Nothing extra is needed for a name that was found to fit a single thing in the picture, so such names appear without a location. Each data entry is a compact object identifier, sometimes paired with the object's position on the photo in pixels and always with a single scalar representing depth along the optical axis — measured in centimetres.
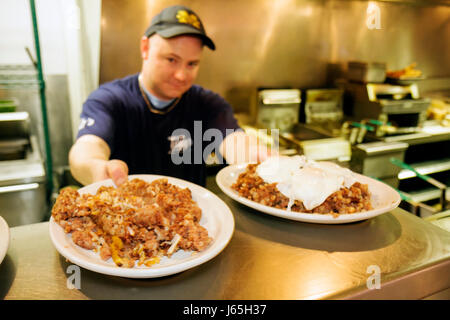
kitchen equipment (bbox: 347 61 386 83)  383
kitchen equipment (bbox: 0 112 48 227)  230
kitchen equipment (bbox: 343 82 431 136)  372
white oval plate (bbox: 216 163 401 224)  104
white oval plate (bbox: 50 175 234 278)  75
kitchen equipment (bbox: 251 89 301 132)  360
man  188
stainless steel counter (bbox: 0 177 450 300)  79
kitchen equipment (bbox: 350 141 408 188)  334
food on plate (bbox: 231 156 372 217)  110
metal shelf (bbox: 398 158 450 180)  375
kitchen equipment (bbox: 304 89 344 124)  388
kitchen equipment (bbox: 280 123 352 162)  318
